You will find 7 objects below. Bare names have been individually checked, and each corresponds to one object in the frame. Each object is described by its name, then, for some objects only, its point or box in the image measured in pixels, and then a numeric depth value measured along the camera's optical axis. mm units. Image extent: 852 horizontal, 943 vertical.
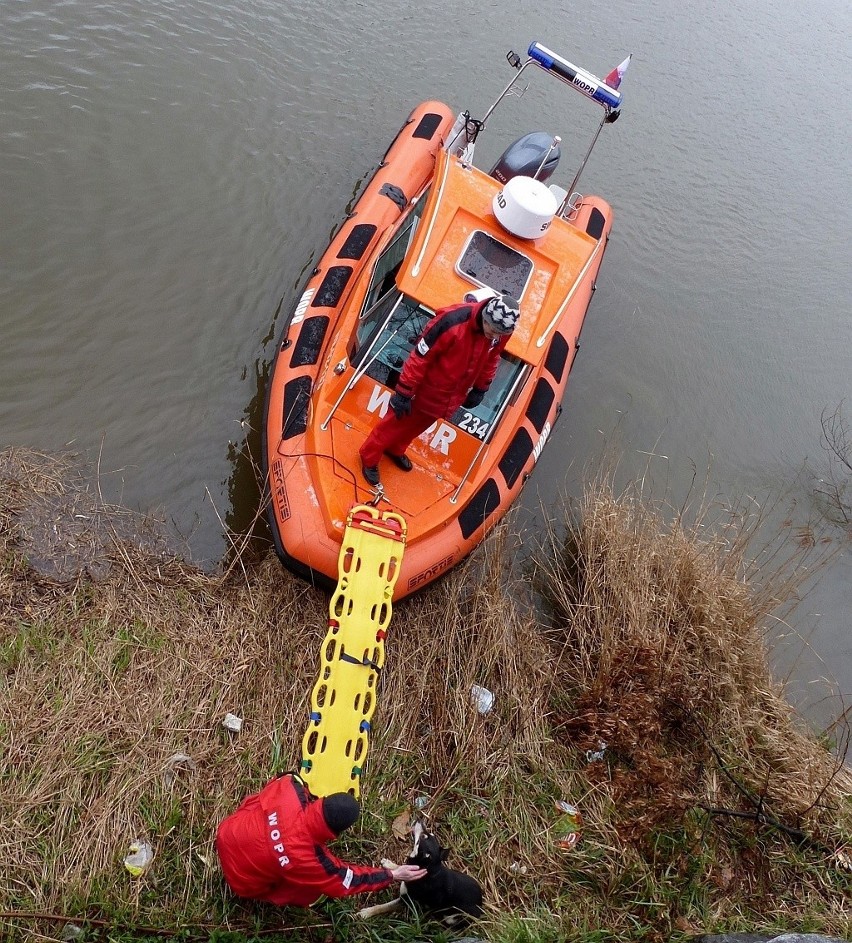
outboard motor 7219
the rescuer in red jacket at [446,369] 4172
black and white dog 3387
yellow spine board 3947
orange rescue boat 4848
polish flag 6590
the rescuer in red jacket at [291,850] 3053
